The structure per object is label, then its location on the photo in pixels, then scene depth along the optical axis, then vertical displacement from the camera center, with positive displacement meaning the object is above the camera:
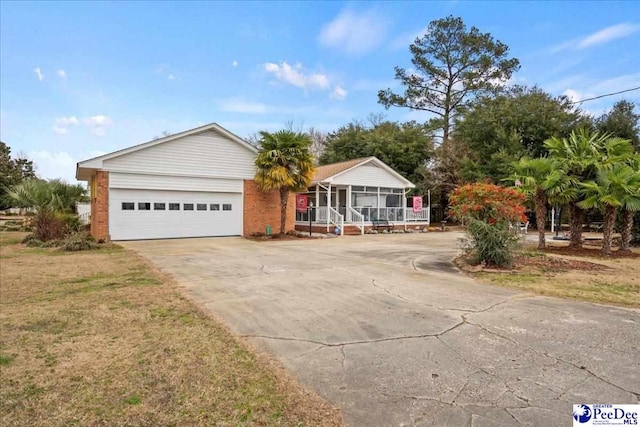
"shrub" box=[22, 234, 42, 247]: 13.50 -1.09
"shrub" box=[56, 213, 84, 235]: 14.42 -0.43
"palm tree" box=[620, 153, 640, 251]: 10.55 +0.18
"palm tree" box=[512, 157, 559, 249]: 11.11 +1.09
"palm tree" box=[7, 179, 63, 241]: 14.16 +0.35
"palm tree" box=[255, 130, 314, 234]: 16.64 +2.31
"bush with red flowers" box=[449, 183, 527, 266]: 8.58 -0.15
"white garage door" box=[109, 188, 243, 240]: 15.44 -0.08
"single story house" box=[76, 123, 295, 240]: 15.25 +1.00
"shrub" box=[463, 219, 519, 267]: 8.55 -0.65
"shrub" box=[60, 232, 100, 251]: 12.22 -1.05
